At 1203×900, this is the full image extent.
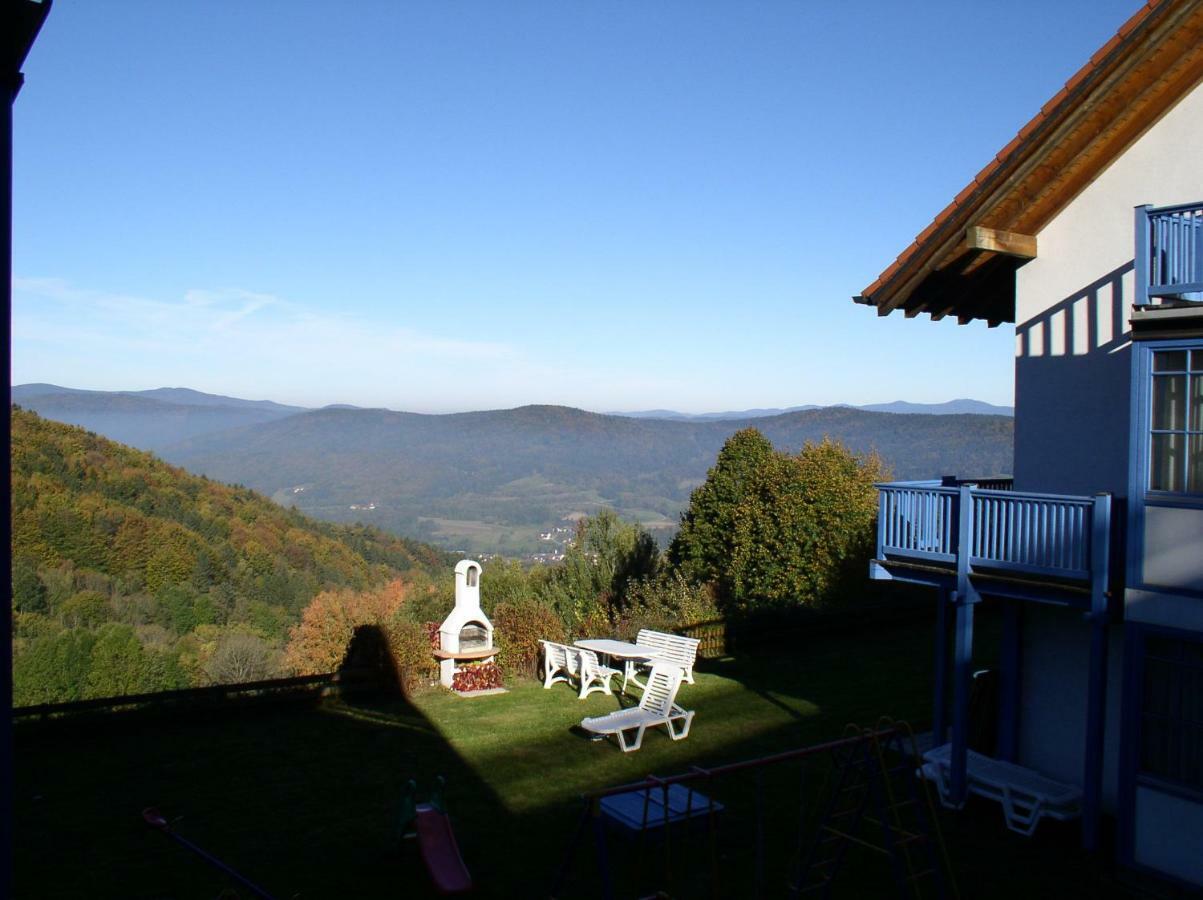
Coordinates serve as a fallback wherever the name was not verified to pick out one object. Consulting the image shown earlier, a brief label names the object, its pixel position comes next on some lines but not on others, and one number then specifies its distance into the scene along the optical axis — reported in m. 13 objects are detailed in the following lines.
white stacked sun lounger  9.54
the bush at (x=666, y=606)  18.34
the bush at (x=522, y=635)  16.22
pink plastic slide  8.20
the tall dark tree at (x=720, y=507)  28.22
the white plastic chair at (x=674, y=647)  14.73
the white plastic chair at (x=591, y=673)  14.67
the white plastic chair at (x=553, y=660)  15.19
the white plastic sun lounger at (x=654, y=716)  12.02
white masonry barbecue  15.18
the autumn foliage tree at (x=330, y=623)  24.41
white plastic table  14.45
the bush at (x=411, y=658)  15.02
